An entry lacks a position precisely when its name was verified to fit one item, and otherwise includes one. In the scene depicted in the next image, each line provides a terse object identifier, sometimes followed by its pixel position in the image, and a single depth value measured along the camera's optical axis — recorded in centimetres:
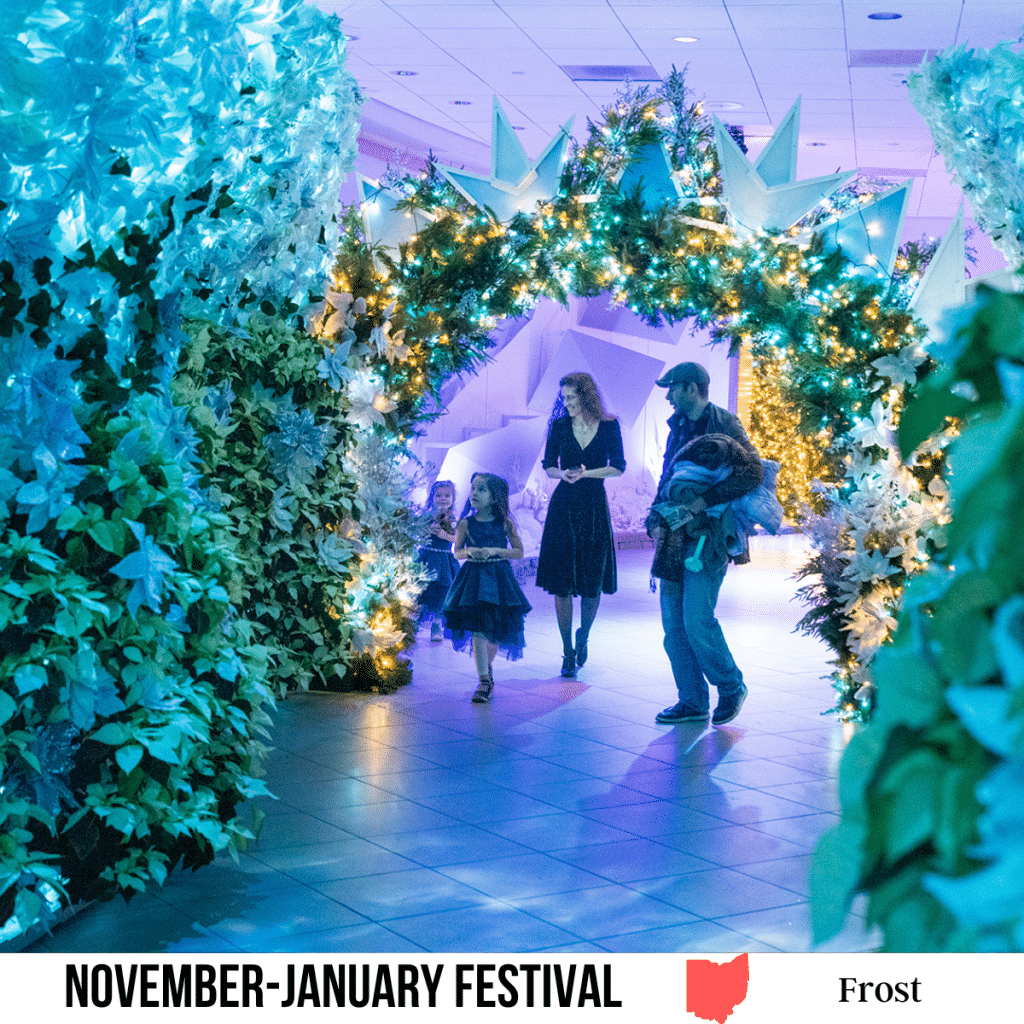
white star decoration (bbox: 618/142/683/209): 595
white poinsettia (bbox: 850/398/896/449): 489
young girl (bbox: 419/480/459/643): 726
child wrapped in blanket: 523
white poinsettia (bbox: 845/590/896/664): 469
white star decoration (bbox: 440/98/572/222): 612
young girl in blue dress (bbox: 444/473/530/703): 573
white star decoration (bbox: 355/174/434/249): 616
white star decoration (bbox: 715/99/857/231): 566
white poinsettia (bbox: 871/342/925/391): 470
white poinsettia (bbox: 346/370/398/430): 570
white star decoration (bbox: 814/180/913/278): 548
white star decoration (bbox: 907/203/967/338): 498
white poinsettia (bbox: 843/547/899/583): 473
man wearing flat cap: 524
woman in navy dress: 630
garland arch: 495
